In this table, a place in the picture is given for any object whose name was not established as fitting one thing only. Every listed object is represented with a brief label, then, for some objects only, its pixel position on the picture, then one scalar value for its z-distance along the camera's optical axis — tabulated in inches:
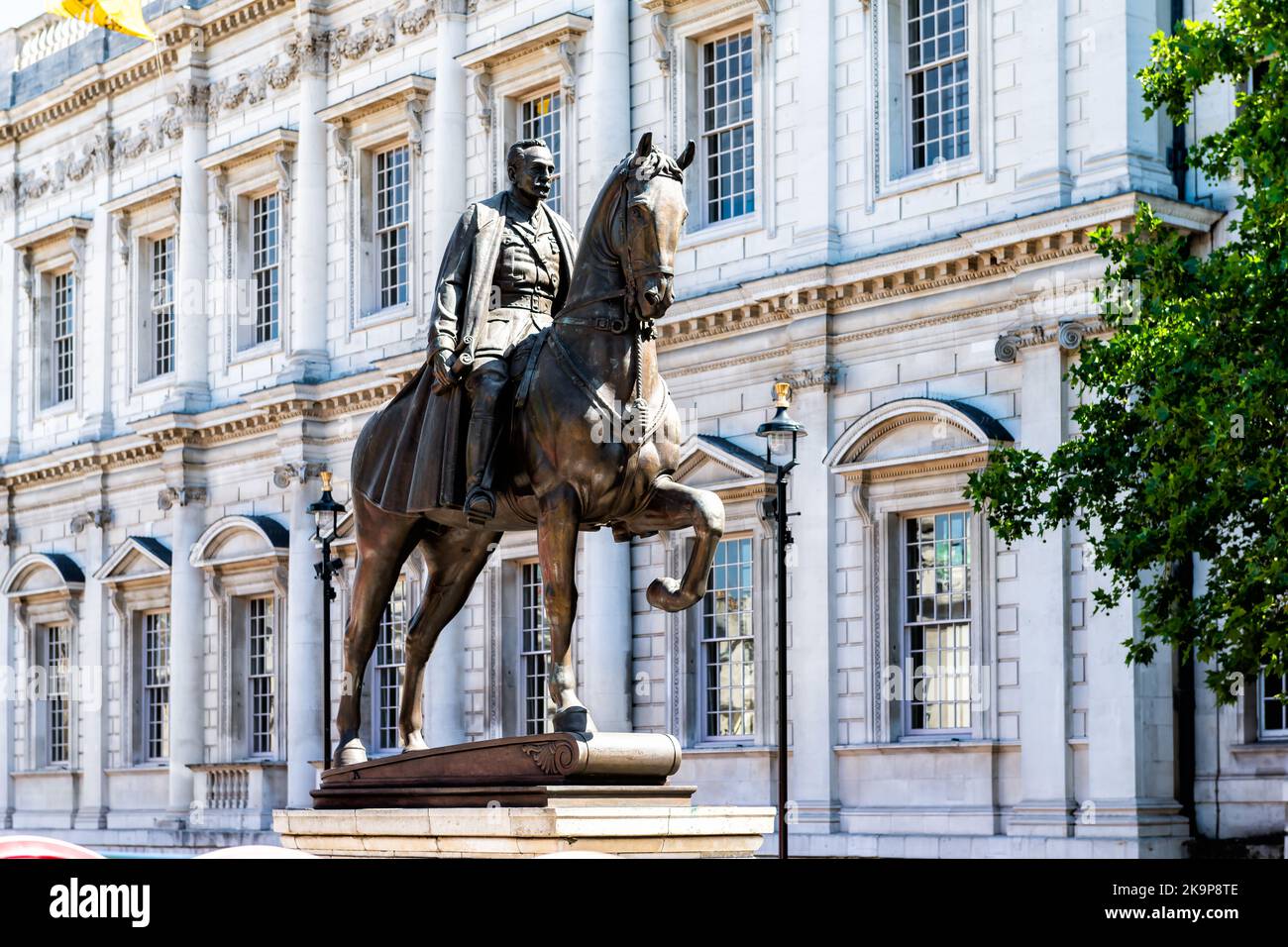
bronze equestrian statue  481.1
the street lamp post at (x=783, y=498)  882.8
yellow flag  1342.3
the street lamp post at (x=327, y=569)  1144.2
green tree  698.2
